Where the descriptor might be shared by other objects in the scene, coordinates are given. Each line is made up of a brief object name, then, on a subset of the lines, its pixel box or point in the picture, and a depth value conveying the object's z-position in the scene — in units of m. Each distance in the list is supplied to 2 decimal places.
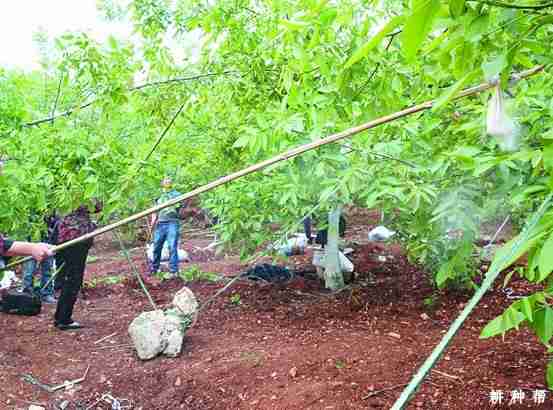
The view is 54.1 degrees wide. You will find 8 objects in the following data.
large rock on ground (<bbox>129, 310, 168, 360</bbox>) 4.54
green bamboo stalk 0.81
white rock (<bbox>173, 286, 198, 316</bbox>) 5.25
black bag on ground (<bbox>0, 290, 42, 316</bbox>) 5.85
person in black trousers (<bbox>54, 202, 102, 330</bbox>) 4.94
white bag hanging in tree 1.01
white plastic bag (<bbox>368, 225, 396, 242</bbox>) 9.58
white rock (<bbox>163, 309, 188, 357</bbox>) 4.57
